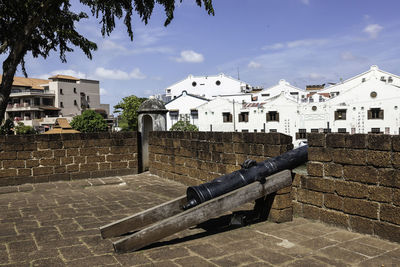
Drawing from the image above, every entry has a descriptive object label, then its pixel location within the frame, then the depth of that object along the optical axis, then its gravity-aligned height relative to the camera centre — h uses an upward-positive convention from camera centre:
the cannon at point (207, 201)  3.59 -0.76
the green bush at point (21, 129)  36.65 +0.84
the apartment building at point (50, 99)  61.25 +6.71
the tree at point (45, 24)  12.93 +4.22
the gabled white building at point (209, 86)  59.44 +7.52
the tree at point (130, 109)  54.72 +3.70
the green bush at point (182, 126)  49.66 +0.87
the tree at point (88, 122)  50.72 +1.80
